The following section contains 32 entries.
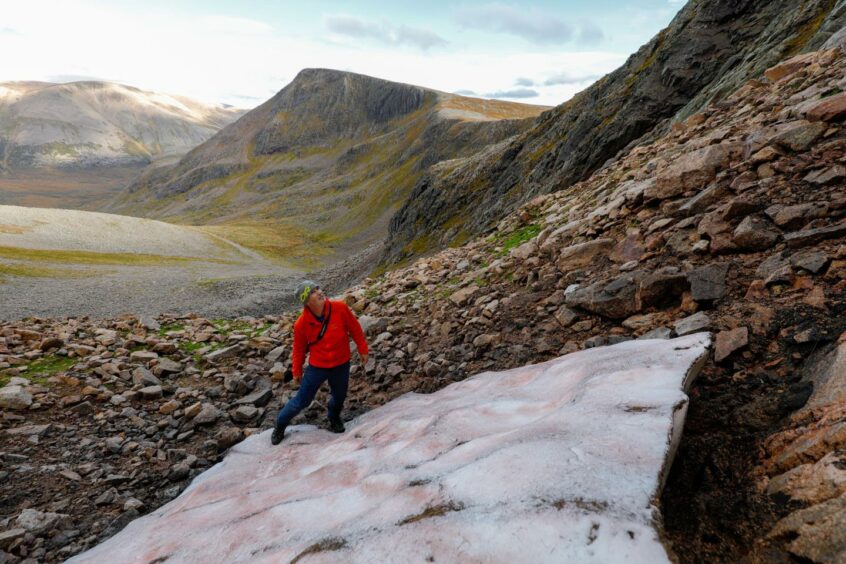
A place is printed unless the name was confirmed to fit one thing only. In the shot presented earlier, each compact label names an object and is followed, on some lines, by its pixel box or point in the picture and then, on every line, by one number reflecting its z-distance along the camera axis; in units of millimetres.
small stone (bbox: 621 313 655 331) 7121
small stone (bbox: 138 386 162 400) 9805
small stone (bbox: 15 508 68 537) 6164
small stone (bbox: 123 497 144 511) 6676
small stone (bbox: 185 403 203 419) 9148
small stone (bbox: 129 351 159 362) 11703
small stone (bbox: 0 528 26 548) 5863
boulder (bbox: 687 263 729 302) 6625
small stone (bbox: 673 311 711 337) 6070
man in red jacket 7363
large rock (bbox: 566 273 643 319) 7734
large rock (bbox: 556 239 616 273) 10016
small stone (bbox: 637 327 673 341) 6387
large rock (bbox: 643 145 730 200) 9680
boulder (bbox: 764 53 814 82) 12836
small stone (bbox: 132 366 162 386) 10367
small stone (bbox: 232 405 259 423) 9111
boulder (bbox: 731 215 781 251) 6883
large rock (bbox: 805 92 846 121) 8031
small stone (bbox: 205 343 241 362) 12070
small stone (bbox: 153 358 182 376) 11092
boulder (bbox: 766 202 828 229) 6693
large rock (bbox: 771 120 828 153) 8148
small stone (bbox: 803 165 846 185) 7012
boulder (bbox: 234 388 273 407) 9688
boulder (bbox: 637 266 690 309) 7301
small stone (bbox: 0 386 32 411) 8789
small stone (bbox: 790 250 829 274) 5711
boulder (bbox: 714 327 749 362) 5230
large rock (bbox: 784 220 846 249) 6047
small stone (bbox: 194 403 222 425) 8945
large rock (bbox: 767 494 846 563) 2604
